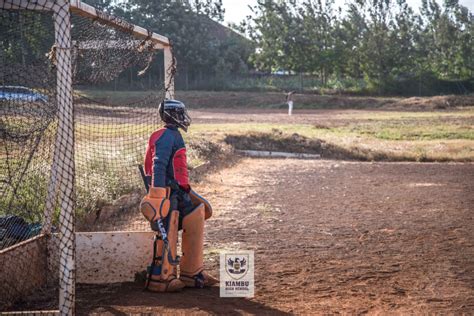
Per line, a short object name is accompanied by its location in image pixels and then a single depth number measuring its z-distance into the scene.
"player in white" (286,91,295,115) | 70.69
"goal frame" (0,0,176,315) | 10.54
